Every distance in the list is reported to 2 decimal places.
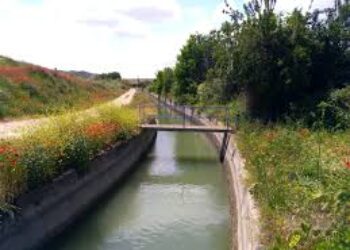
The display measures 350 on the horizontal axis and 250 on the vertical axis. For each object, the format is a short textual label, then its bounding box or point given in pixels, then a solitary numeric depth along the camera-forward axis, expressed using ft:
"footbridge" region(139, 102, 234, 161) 76.48
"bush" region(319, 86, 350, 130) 59.93
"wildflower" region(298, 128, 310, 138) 55.53
